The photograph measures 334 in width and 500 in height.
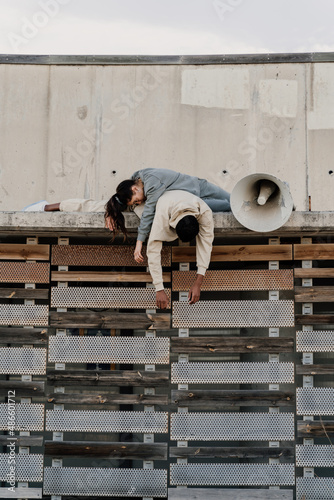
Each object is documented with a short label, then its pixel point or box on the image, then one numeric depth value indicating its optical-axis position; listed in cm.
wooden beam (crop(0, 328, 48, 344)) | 621
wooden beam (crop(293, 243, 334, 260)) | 611
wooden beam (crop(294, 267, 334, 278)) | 613
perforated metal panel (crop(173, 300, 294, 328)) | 610
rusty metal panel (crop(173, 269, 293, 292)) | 616
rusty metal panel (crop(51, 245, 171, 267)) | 630
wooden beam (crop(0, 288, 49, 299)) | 627
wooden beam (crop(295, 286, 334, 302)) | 609
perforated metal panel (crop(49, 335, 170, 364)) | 613
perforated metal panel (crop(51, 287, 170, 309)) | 622
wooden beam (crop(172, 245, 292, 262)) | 620
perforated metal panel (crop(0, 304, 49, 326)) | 624
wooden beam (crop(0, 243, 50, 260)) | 635
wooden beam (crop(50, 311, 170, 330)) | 614
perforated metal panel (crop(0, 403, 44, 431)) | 614
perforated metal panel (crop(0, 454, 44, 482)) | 611
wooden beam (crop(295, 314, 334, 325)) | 605
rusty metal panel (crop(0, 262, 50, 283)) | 631
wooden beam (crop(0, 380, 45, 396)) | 614
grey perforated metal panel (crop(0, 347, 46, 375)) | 619
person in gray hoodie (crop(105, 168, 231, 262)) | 575
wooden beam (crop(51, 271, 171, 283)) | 624
